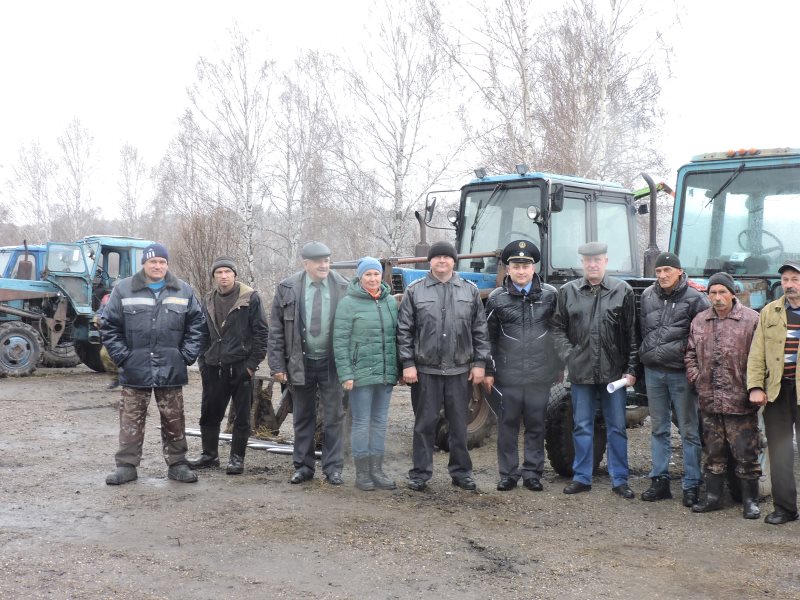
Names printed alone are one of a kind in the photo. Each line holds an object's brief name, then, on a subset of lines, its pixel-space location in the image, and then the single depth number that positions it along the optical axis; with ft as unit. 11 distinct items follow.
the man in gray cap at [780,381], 16.88
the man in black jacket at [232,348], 20.98
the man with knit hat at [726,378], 17.49
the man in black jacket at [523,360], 19.80
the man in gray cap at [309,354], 20.24
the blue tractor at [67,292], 47.01
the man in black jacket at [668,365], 18.48
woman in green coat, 19.67
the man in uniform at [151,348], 19.97
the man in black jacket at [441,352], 19.57
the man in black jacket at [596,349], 19.17
